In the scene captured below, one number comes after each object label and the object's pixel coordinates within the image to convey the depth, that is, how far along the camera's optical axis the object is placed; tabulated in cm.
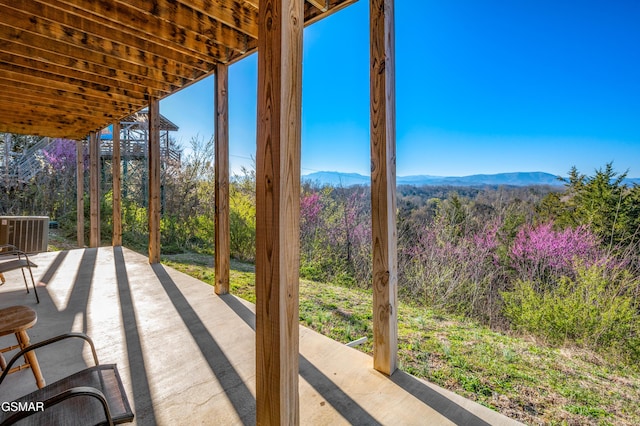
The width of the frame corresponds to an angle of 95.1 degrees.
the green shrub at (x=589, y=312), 291
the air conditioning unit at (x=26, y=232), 451
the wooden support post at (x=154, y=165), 459
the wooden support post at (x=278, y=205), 111
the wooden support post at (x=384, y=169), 182
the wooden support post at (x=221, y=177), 343
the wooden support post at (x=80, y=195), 676
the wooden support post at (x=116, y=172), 576
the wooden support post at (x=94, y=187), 644
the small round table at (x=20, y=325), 150
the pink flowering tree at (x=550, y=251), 375
